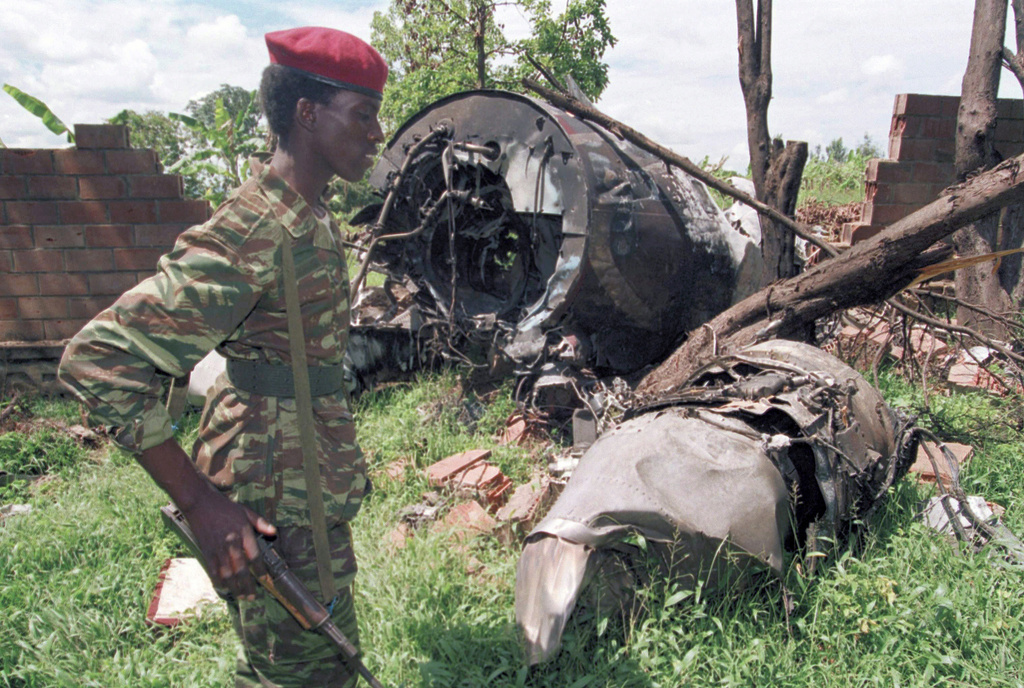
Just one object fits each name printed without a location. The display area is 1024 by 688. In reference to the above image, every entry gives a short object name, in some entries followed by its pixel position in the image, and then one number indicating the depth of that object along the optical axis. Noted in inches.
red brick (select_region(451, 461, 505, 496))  136.6
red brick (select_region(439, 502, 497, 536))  120.7
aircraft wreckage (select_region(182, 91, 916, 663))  89.1
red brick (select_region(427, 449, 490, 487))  142.1
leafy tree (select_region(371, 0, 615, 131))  426.3
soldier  53.5
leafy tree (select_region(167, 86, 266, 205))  419.5
